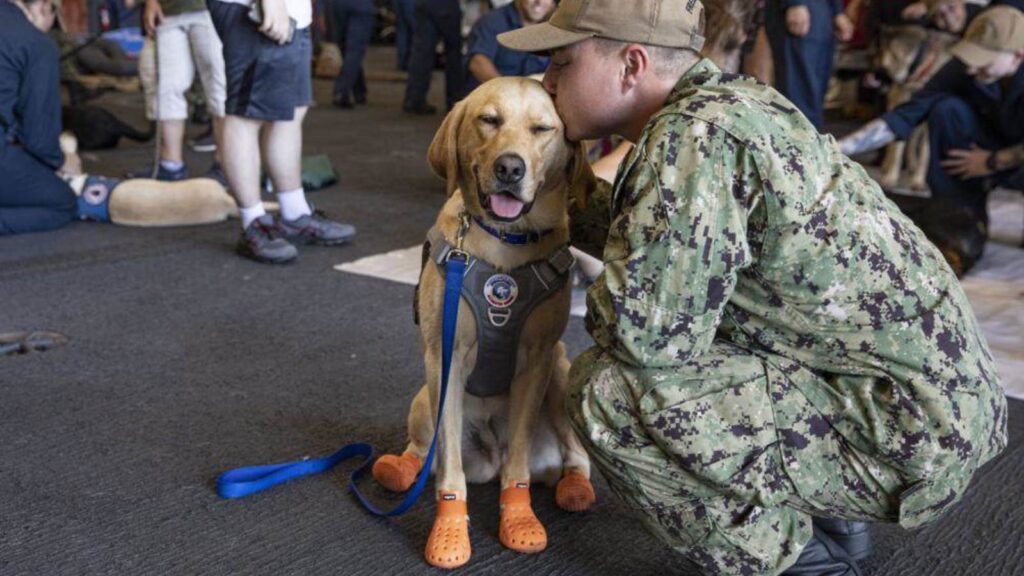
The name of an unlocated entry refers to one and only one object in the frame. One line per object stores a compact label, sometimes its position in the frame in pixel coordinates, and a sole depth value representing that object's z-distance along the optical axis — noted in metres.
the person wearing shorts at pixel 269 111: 3.57
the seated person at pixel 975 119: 4.10
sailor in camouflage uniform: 1.52
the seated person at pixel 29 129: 4.18
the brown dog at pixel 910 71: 5.77
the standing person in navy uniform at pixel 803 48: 4.82
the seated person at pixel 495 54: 4.81
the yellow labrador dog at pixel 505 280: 1.87
